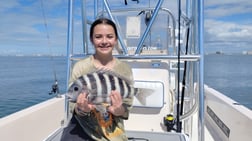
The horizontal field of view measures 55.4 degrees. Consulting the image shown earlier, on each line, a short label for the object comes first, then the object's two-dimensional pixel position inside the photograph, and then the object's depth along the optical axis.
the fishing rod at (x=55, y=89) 3.06
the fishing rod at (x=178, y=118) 2.06
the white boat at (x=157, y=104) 1.96
